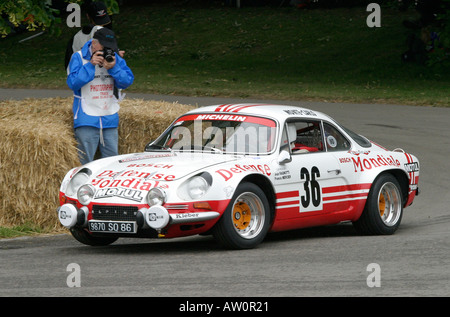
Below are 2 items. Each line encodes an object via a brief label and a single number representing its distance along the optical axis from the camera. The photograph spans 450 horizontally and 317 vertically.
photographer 18.66
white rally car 14.69
